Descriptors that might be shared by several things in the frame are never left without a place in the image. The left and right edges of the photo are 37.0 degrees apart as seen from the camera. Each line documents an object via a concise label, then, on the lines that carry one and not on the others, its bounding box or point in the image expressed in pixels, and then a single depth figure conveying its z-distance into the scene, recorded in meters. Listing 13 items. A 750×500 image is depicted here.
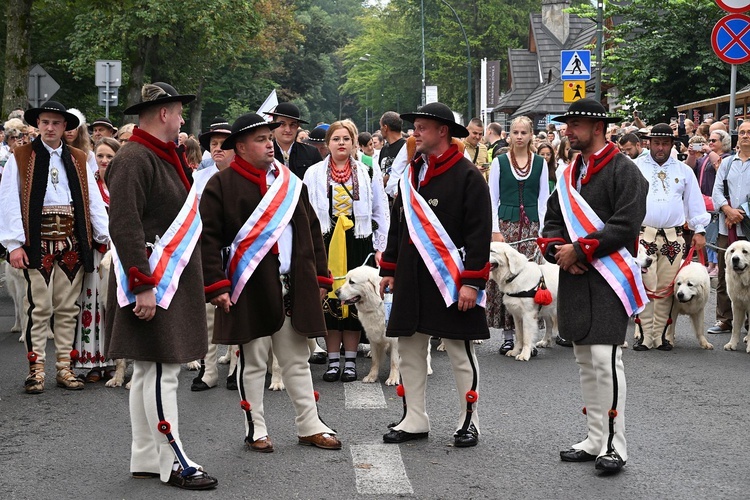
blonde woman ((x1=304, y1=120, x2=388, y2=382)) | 9.67
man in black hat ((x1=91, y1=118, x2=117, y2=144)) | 12.91
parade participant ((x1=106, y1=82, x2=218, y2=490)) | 5.95
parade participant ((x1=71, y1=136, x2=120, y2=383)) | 9.38
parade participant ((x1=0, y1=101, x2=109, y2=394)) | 8.80
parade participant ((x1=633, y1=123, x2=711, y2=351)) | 11.01
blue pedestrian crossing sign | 23.45
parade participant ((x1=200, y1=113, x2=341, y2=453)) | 6.84
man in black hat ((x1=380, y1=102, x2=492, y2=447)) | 7.01
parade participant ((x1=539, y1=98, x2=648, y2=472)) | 6.52
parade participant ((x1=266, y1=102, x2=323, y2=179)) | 10.18
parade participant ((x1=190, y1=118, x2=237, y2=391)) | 9.22
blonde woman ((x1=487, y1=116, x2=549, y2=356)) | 10.95
